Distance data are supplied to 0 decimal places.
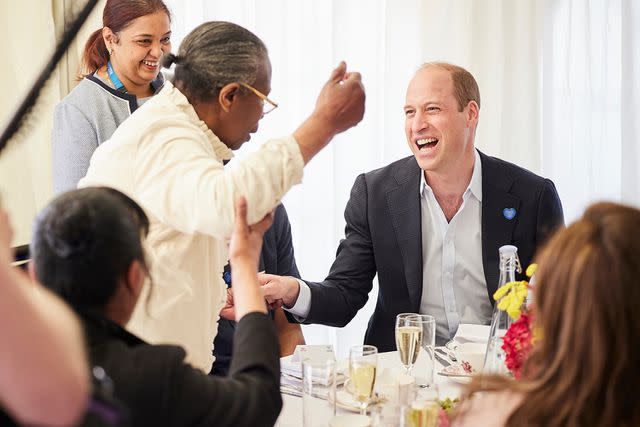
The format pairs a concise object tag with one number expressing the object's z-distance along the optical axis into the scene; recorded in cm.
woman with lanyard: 266
